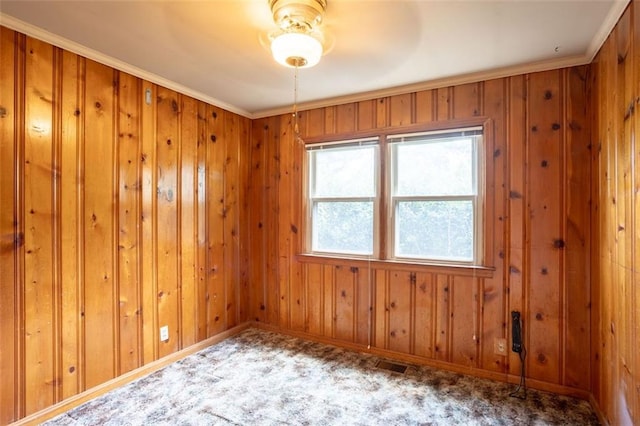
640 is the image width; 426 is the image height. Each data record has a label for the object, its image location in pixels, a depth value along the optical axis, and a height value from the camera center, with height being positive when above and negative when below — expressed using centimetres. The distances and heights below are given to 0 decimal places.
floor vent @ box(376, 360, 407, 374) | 286 -135
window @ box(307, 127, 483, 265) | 286 +16
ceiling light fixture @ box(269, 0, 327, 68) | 171 +104
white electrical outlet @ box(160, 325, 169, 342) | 293 -105
